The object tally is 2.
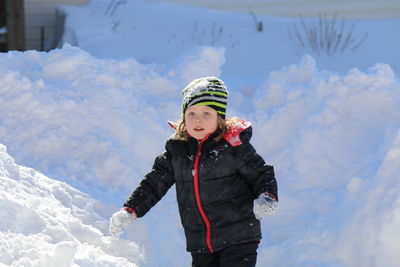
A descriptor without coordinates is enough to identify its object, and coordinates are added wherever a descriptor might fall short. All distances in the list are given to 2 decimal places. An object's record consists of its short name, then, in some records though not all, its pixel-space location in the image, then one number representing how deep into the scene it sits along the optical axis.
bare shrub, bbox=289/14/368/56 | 16.24
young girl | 6.88
